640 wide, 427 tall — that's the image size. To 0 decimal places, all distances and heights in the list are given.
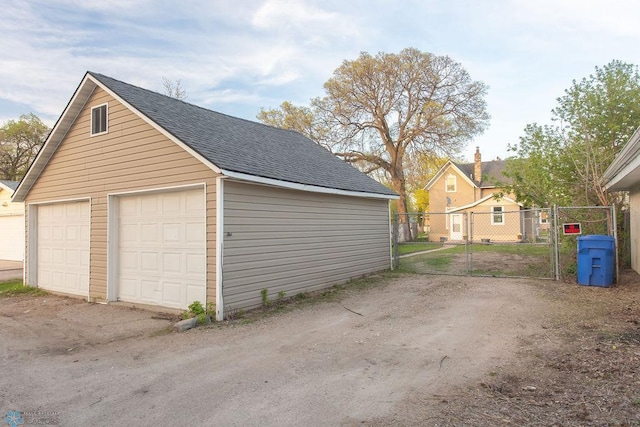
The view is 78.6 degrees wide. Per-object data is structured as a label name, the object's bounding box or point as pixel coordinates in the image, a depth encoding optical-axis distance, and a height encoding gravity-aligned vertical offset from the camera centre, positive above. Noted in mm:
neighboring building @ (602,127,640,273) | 7145 +1035
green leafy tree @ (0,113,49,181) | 34094 +7666
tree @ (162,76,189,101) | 27719 +9968
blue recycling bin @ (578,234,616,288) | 9227 -856
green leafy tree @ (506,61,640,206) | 11945 +2758
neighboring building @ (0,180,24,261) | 19406 +201
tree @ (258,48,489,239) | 26609 +8360
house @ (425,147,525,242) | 26375 +1549
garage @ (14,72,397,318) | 7484 +447
